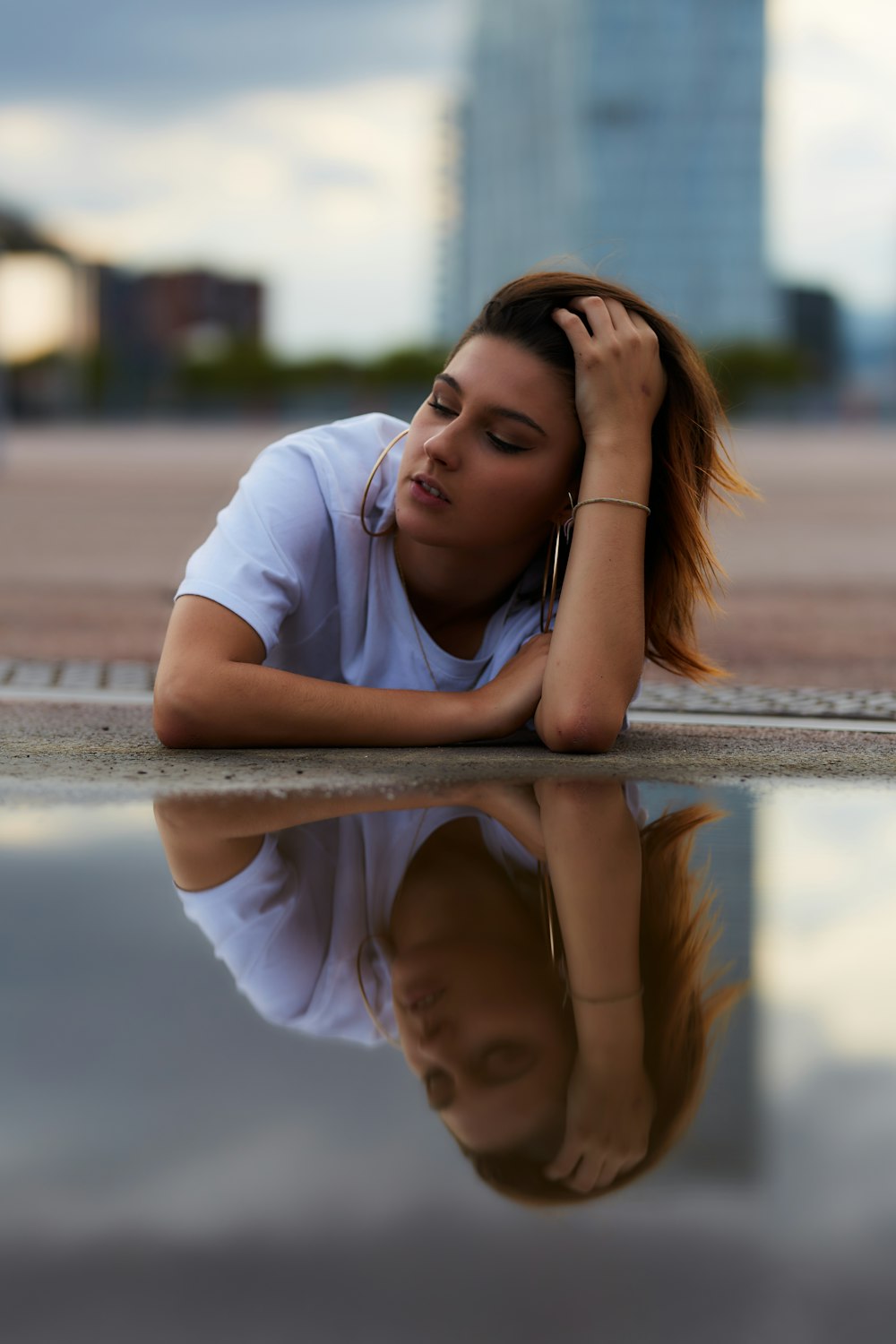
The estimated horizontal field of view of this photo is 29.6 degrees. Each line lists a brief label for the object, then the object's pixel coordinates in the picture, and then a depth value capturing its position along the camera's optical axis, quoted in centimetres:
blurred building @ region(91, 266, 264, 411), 12613
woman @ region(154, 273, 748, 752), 308
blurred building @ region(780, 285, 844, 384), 13962
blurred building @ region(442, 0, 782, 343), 10856
